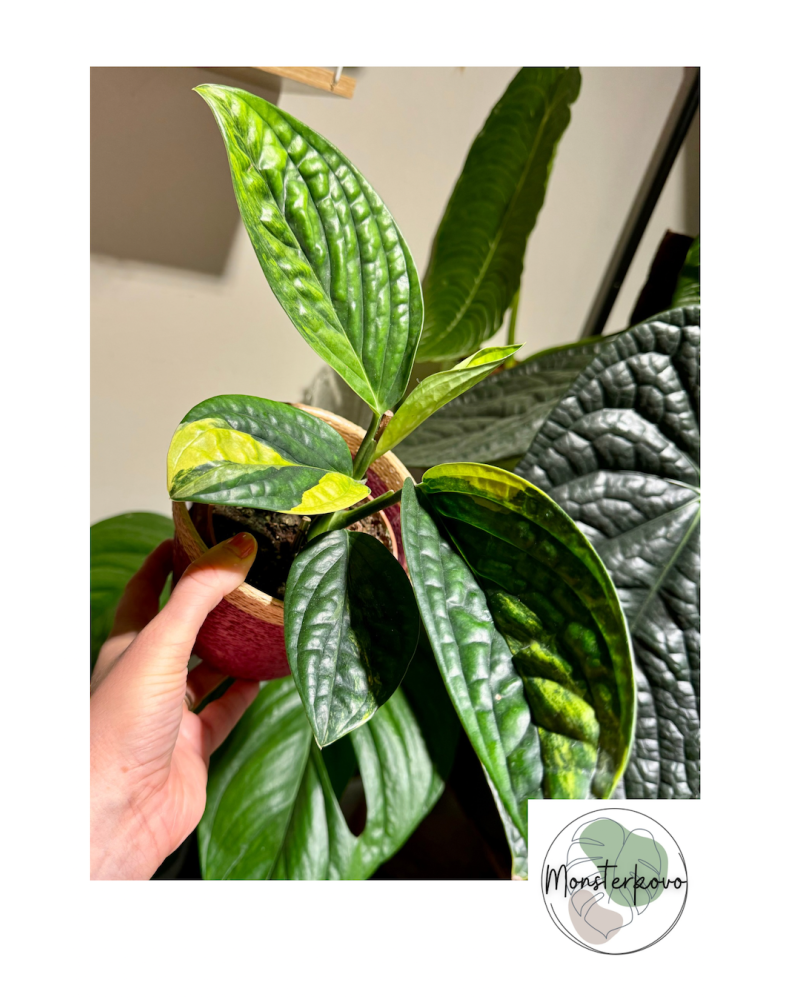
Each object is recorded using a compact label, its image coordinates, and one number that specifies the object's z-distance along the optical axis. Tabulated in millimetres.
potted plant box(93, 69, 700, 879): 308
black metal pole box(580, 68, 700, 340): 720
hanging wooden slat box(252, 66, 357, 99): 528
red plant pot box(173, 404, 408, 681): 392
